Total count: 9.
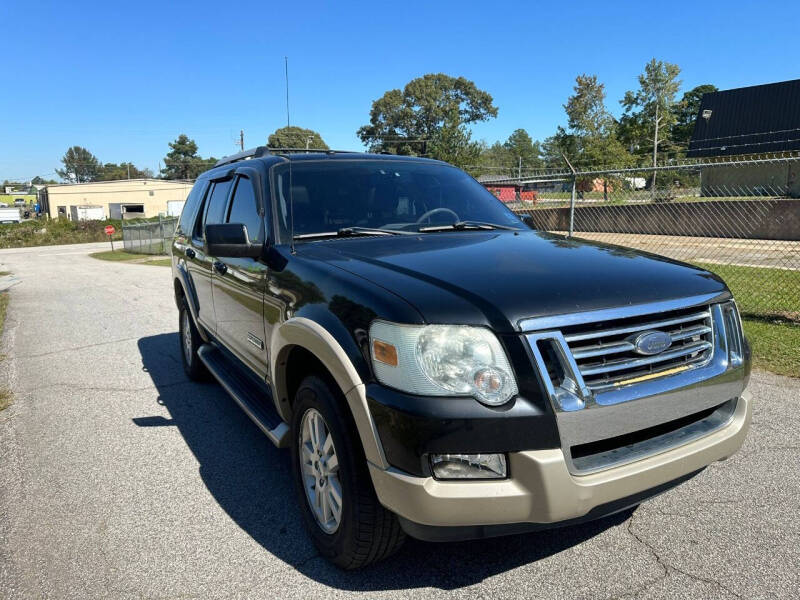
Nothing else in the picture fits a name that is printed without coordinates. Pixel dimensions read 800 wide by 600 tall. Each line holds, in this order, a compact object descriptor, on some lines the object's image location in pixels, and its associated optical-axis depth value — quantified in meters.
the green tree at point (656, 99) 48.78
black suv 2.07
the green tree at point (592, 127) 38.81
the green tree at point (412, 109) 76.00
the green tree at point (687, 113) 62.58
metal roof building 38.50
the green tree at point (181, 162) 123.75
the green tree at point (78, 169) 156.88
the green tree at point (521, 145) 113.99
